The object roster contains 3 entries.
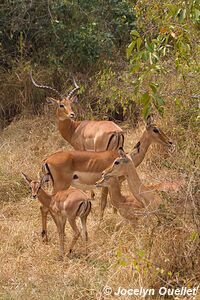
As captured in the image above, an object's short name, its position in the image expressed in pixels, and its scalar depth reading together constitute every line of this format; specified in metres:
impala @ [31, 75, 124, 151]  17.50
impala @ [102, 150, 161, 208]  13.05
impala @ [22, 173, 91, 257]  13.36
